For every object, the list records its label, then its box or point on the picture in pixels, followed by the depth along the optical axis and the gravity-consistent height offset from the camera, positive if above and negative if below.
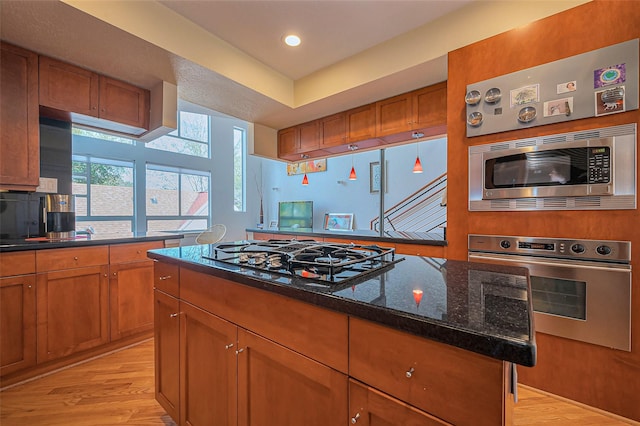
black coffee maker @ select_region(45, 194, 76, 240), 2.40 -0.04
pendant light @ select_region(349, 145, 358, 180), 3.40 +0.79
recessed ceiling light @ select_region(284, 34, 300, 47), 2.38 +1.49
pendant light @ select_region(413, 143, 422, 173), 4.04 +0.64
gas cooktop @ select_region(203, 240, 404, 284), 0.93 -0.20
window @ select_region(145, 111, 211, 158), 5.55 +1.56
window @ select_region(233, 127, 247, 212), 6.93 +1.10
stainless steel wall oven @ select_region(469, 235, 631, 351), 1.51 -0.42
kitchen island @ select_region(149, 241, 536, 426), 0.54 -0.34
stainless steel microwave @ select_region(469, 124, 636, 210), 1.51 +0.24
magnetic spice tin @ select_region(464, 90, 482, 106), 1.94 +0.80
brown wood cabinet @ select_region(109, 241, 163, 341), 2.31 -0.67
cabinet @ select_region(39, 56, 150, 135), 2.18 +0.97
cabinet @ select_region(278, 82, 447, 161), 2.62 +0.95
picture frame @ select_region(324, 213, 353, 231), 6.91 -0.24
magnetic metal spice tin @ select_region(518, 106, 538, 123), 1.75 +0.62
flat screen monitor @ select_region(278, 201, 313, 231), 7.36 -0.07
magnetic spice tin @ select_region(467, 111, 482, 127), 1.95 +0.65
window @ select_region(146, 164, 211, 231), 5.37 +0.27
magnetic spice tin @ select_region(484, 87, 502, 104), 1.86 +0.78
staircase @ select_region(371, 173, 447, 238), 5.85 -0.01
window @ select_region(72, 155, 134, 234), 4.49 +0.31
